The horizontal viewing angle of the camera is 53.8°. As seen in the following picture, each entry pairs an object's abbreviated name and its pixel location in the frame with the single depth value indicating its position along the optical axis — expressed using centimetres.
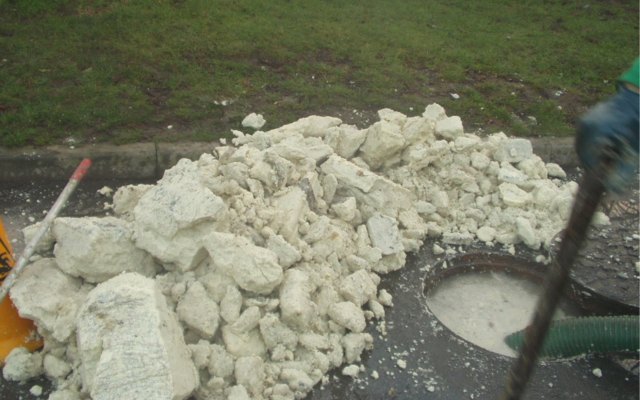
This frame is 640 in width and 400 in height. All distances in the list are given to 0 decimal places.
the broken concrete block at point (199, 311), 358
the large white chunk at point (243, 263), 367
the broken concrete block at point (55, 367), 350
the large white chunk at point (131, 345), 304
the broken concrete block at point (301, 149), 470
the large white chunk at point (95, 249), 367
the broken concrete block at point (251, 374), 343
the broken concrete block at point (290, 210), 416
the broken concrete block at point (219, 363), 348
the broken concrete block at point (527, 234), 486
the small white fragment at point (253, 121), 594
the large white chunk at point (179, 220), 372
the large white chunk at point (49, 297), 349
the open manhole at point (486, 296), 438
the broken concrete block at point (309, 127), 538
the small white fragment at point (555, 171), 572
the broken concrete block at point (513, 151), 535
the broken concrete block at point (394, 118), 543
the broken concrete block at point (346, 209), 458
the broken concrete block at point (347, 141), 520
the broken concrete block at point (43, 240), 389
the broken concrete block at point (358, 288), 405
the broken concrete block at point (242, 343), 359
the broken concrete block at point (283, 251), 393
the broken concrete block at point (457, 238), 486
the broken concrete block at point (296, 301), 368
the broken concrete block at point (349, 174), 475
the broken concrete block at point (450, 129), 539
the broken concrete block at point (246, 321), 361
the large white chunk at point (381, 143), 507
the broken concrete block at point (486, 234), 493
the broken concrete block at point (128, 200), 441
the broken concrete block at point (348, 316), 386
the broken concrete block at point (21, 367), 352
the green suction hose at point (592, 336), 383
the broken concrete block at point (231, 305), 364
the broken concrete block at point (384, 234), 452
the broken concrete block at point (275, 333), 366
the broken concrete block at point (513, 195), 503
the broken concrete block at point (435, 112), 561
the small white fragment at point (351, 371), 371
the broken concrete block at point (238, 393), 332
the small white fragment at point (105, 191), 518
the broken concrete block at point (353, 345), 379
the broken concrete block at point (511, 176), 519
